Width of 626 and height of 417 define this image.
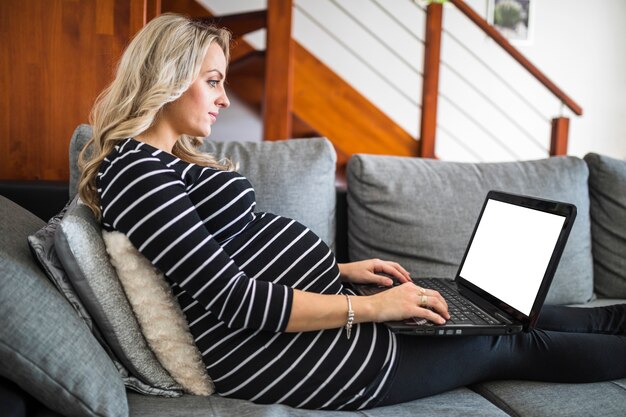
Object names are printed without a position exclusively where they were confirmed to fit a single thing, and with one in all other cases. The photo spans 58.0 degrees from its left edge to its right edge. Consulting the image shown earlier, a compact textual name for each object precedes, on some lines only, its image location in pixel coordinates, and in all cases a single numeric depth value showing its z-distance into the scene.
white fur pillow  0.98
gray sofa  0.86
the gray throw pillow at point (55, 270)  0.96
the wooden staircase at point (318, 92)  2.47
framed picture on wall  4.34
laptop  1.05
